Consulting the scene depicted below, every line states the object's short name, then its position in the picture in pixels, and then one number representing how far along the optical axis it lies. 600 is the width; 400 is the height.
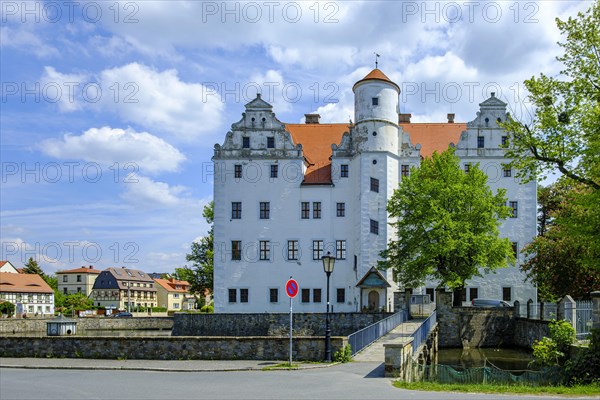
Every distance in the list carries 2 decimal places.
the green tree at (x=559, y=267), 36.28
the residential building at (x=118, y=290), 115.81
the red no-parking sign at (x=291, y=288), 19.16
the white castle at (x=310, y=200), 46.38
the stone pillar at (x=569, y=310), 26.16
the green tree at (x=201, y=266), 65.56
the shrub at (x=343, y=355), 20.12
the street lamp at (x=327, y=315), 20.03
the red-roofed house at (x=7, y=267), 102.78
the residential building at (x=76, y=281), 127.00
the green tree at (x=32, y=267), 105.50
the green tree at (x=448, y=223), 35.81
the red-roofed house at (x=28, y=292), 87.06
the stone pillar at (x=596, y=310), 19.16
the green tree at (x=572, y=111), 23.91
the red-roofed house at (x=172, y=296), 123.00
